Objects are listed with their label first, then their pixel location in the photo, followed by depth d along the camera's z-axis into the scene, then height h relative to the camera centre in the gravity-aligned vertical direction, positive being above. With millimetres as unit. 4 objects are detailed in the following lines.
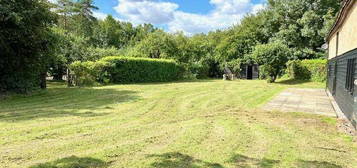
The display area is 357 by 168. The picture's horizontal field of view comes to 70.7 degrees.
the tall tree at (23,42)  9539 +1216
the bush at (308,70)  19542 +464
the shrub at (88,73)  15336 +9
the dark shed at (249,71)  26522 +418
